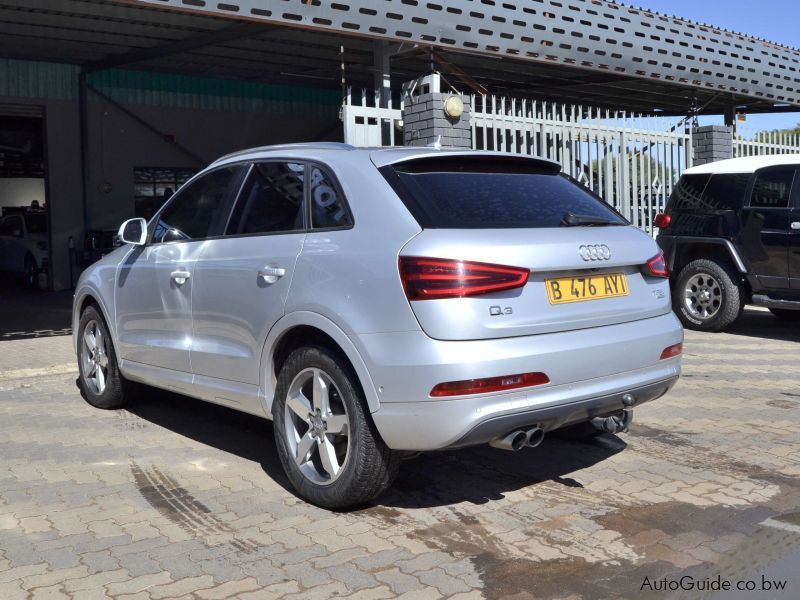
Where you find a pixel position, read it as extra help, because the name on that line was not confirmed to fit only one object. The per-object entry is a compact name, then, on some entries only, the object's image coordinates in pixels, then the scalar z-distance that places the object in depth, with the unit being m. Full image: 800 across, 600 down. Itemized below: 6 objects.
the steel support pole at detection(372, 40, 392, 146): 11.30
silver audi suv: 3.75
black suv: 9.23
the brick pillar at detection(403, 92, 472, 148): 10.88
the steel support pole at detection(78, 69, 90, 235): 16.52
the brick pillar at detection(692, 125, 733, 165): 14.59
